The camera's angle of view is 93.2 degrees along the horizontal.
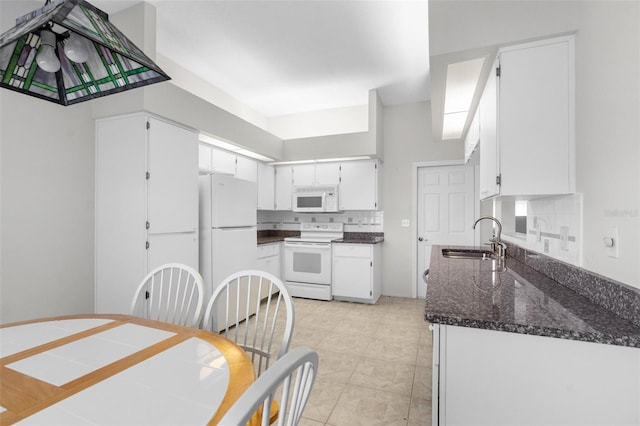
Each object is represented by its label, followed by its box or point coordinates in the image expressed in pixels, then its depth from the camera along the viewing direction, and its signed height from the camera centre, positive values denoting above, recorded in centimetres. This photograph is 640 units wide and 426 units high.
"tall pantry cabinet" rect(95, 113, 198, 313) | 245 +10
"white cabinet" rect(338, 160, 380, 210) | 437 +43
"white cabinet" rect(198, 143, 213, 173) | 339 +65
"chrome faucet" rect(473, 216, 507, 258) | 222 -25
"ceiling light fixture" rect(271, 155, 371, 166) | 431 +82
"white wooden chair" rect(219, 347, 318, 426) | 46 -30
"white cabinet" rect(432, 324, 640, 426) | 94 -55
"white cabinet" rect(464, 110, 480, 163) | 251 +74
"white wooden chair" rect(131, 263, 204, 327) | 156 -59
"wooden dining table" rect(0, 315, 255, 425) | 75 -49
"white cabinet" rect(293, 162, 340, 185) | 457 +64
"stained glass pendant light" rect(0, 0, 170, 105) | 81 +54
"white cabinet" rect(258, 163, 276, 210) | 452 +44
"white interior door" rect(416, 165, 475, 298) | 423 +9
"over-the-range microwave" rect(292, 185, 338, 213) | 446 +25
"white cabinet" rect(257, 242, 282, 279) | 411 -61
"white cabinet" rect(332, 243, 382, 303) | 416 -80
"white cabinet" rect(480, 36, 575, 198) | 153 +51
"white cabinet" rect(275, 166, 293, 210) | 480 +45
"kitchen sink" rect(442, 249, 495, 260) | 291 -37
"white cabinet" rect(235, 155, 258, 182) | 406 +65
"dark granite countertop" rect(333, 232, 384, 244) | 423 -35
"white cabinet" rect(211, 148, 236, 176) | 361 +66
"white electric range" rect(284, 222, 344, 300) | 437 -76
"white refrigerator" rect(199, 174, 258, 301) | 309 -14
